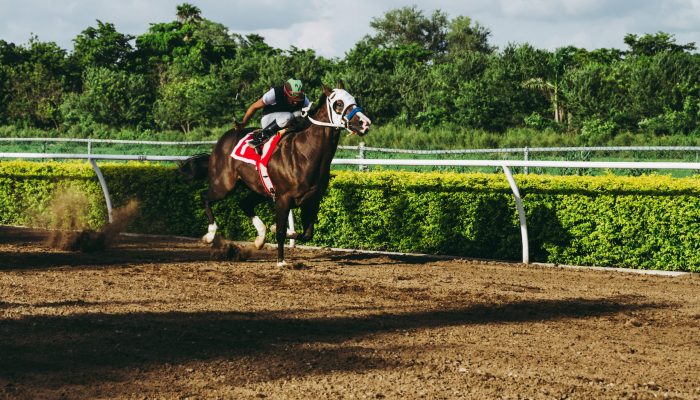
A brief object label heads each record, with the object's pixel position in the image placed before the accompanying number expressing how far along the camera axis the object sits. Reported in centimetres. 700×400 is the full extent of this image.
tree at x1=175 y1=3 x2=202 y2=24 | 6417
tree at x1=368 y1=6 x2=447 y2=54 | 7631
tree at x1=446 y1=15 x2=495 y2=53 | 7128
